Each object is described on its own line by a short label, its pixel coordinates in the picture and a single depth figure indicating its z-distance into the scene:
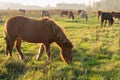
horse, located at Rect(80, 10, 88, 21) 37.71
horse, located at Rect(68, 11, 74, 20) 37.51
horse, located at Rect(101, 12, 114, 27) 28.38
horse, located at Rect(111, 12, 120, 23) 36.41
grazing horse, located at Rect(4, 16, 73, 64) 9.75
